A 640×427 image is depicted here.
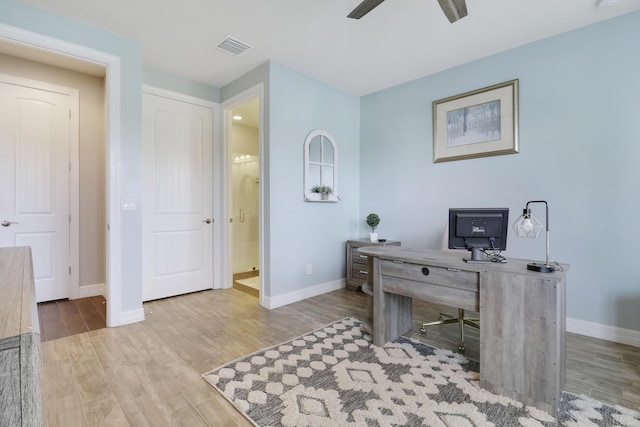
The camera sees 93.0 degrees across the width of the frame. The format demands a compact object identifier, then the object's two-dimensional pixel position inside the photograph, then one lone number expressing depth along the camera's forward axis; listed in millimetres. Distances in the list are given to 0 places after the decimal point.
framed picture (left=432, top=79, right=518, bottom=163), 3064
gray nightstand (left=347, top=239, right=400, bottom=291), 3916
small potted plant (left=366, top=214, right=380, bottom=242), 3990
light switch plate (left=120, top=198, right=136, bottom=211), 2812
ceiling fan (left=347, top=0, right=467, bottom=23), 1925
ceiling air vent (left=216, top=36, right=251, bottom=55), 2927
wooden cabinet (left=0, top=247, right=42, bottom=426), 580
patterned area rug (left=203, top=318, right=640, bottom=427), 1572
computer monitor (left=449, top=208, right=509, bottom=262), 2047
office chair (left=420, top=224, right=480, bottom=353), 2396
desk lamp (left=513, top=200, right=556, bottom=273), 1689
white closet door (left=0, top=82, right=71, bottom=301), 3207
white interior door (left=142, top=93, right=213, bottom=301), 3523
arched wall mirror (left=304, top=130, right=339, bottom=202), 3708
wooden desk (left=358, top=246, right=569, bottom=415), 1612
